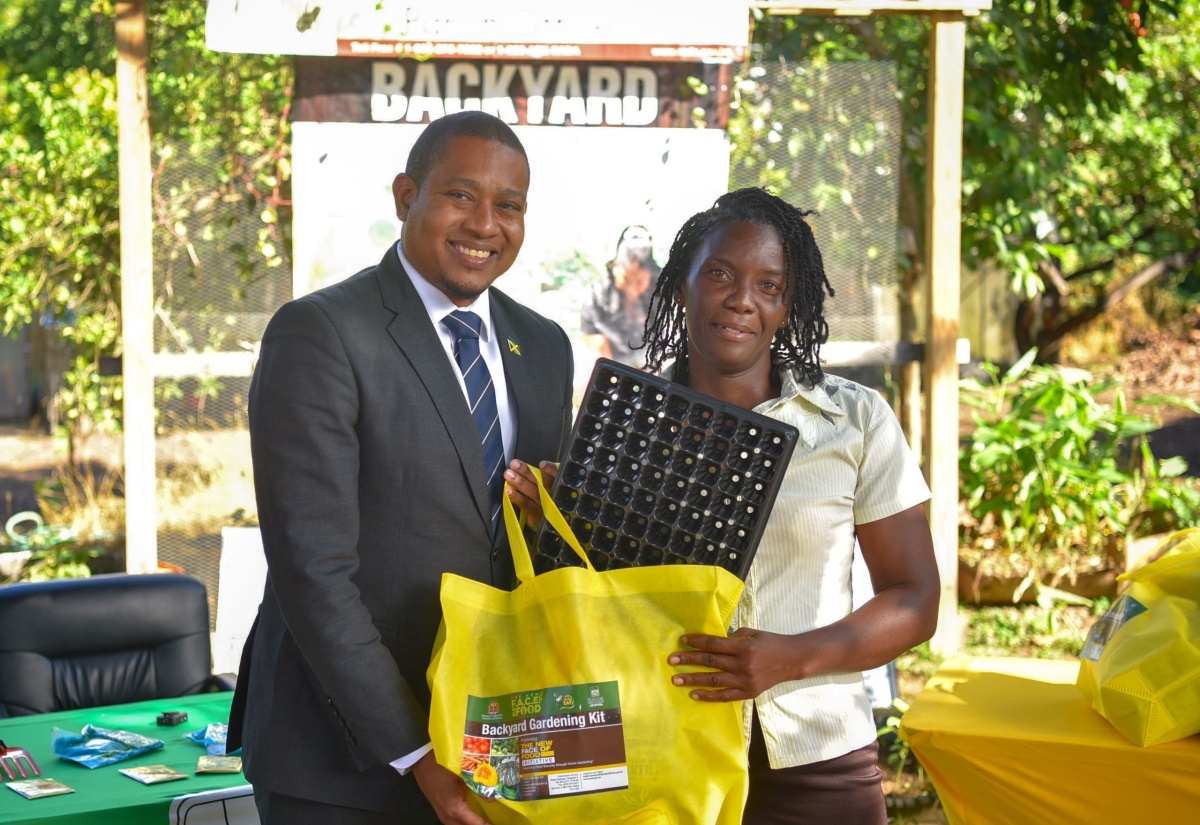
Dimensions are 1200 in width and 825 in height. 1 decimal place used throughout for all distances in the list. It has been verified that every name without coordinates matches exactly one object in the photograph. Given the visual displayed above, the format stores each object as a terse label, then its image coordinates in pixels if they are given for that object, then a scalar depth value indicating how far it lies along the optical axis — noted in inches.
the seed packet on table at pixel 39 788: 111.7
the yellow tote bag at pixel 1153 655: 88.4
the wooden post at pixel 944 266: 201.3
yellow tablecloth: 88.7
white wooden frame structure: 195.5
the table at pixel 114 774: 107.9
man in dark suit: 73.4
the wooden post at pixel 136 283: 195.5
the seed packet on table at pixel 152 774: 116.8
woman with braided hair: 78.7
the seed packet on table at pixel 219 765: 120.2
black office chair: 154.3
